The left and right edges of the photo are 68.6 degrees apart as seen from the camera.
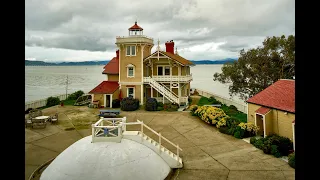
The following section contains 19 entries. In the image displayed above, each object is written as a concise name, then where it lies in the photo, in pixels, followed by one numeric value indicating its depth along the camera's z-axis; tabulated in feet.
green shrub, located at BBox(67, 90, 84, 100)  121.92
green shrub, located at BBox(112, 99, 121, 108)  98.53
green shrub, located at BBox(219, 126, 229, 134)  60.23
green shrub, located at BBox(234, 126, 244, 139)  55.88
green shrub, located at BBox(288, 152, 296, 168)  39.24
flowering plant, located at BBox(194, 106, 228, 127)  66.95
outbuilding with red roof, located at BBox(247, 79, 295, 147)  50.49
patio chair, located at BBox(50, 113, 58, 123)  71.36
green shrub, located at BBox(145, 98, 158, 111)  91.76
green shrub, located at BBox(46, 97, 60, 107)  102.75
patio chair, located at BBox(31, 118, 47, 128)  65.31
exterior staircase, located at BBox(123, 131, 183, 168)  38.63
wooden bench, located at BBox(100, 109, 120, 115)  79.96
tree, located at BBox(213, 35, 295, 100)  93.30
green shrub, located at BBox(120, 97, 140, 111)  92.38
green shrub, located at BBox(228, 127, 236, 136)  58.34
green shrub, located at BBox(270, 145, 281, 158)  44.07
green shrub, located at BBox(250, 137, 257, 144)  51.11
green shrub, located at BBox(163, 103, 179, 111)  92.43
